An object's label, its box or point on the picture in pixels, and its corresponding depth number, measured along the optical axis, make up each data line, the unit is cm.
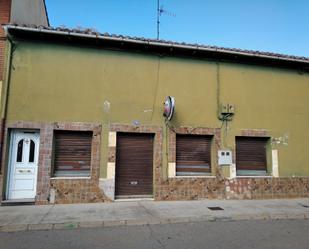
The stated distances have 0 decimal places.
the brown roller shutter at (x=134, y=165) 921
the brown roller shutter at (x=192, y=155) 967
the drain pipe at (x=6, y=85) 829
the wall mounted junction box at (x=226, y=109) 1000
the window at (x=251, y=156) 1021
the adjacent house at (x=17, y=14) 859
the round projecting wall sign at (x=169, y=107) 873
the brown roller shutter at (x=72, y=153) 877
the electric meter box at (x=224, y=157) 983
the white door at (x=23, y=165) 836
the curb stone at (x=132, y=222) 603
